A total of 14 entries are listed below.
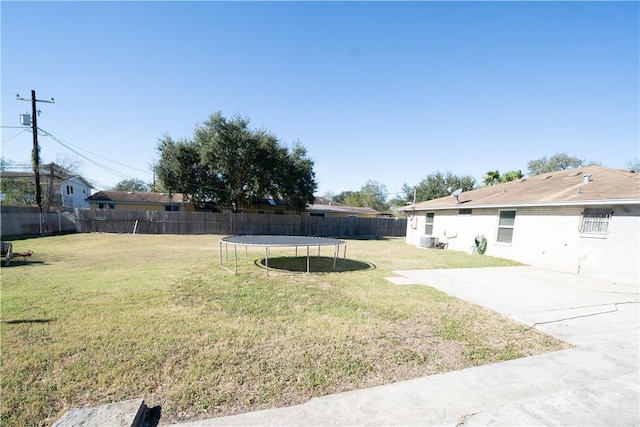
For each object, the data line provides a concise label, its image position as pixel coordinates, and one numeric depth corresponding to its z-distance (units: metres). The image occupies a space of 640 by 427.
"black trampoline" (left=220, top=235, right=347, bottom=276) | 7.15
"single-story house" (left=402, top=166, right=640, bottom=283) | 7.06
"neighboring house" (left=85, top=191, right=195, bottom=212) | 23.45
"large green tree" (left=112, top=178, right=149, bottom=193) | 57.53
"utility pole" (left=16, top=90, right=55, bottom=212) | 15.37
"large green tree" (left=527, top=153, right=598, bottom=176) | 32.22
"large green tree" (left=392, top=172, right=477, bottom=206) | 35.03
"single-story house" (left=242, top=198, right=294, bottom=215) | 24.78
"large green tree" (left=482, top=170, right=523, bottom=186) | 23.03
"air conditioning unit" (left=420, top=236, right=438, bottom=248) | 13.89
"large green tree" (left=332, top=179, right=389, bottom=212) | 48.72
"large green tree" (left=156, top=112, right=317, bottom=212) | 18.23
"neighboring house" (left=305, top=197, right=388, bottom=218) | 26.81
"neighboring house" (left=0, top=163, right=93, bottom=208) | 20.05
